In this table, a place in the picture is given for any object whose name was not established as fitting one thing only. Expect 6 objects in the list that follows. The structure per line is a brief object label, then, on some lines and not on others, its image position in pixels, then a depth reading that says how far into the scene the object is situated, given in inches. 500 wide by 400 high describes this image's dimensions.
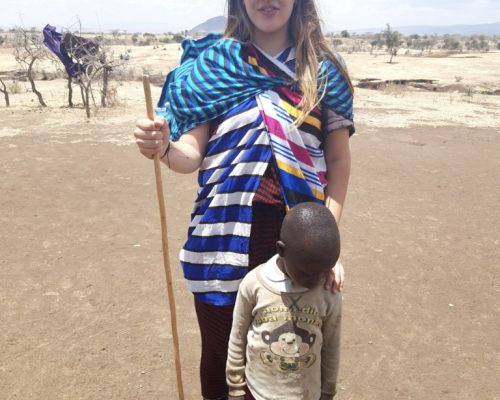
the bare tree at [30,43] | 431.2
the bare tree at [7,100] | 421.7
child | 49.9
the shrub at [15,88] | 515.5
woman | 57.2
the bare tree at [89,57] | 397.7
